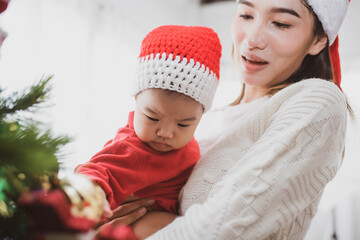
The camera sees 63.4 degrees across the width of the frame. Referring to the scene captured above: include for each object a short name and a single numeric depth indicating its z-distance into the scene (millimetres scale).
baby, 771
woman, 584
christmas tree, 286
